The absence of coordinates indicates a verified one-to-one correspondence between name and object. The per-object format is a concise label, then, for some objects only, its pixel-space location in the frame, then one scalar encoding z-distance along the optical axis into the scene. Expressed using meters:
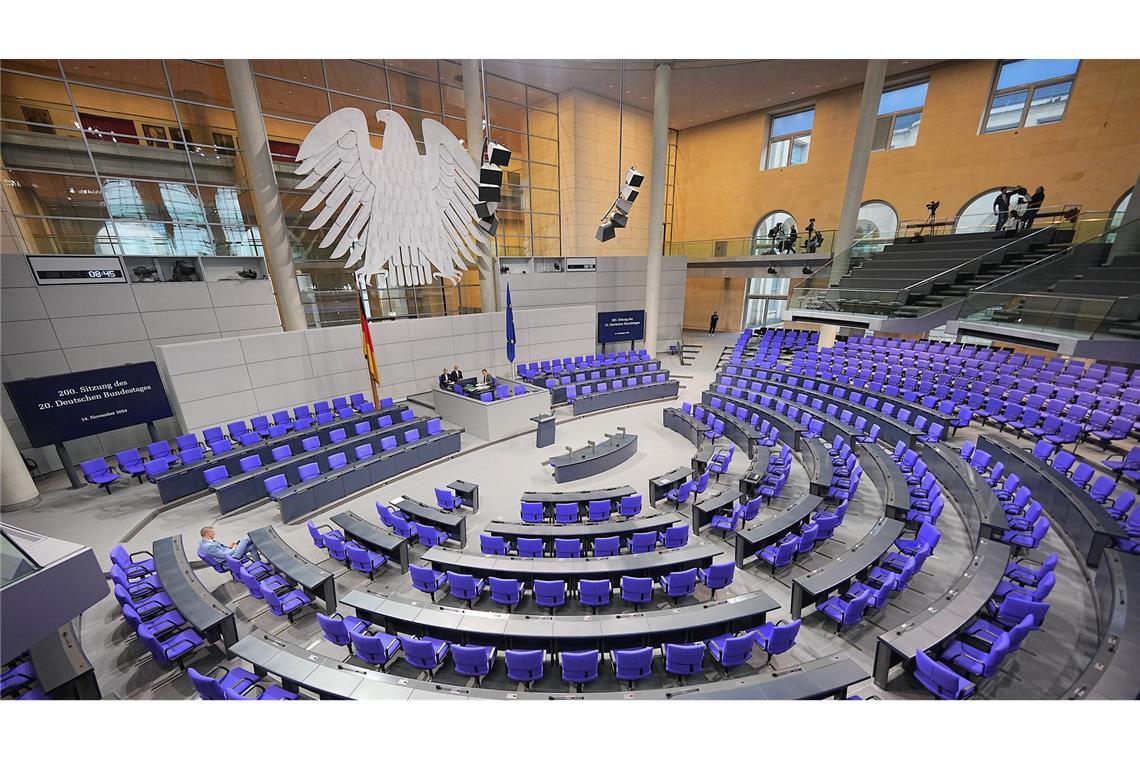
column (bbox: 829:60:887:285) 16.14
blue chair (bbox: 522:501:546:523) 7.78
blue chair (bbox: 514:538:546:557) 6.67
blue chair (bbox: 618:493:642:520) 7.86
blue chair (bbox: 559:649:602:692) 4.45
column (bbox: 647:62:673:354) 17.56
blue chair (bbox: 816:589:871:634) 5.16
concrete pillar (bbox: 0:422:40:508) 8.59
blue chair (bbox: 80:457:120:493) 9.09
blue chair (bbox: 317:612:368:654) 4.98
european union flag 14.98
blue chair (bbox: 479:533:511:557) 6.78
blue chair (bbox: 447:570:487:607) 5.83
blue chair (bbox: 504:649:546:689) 4.51
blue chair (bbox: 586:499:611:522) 7.73
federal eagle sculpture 12.74
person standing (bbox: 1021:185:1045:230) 15.09
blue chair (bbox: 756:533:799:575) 6.36
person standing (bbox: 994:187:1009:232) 15.62
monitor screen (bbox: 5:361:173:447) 8.77
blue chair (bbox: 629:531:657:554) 6.71
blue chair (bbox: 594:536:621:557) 6.67
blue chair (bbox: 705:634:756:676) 4.69
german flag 11.90
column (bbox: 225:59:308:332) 11.23
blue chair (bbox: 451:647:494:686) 4.66
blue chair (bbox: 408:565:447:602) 5.95
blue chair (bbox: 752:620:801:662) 4.69
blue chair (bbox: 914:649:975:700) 4.03
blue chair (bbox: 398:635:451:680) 4.71
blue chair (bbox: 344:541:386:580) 6.48
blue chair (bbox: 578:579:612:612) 5.66
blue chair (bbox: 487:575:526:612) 5.66
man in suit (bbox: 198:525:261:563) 5.98
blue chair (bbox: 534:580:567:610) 5.67
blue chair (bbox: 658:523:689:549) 6.87
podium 11.72
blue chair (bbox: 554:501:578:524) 7.78
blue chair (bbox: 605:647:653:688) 4.57
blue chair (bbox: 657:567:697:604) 5.83
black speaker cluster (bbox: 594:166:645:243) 14.35
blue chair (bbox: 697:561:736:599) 5.87
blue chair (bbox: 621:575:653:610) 5.70
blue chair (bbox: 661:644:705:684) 4.58
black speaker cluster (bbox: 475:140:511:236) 10.52
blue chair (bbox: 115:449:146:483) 9.32
